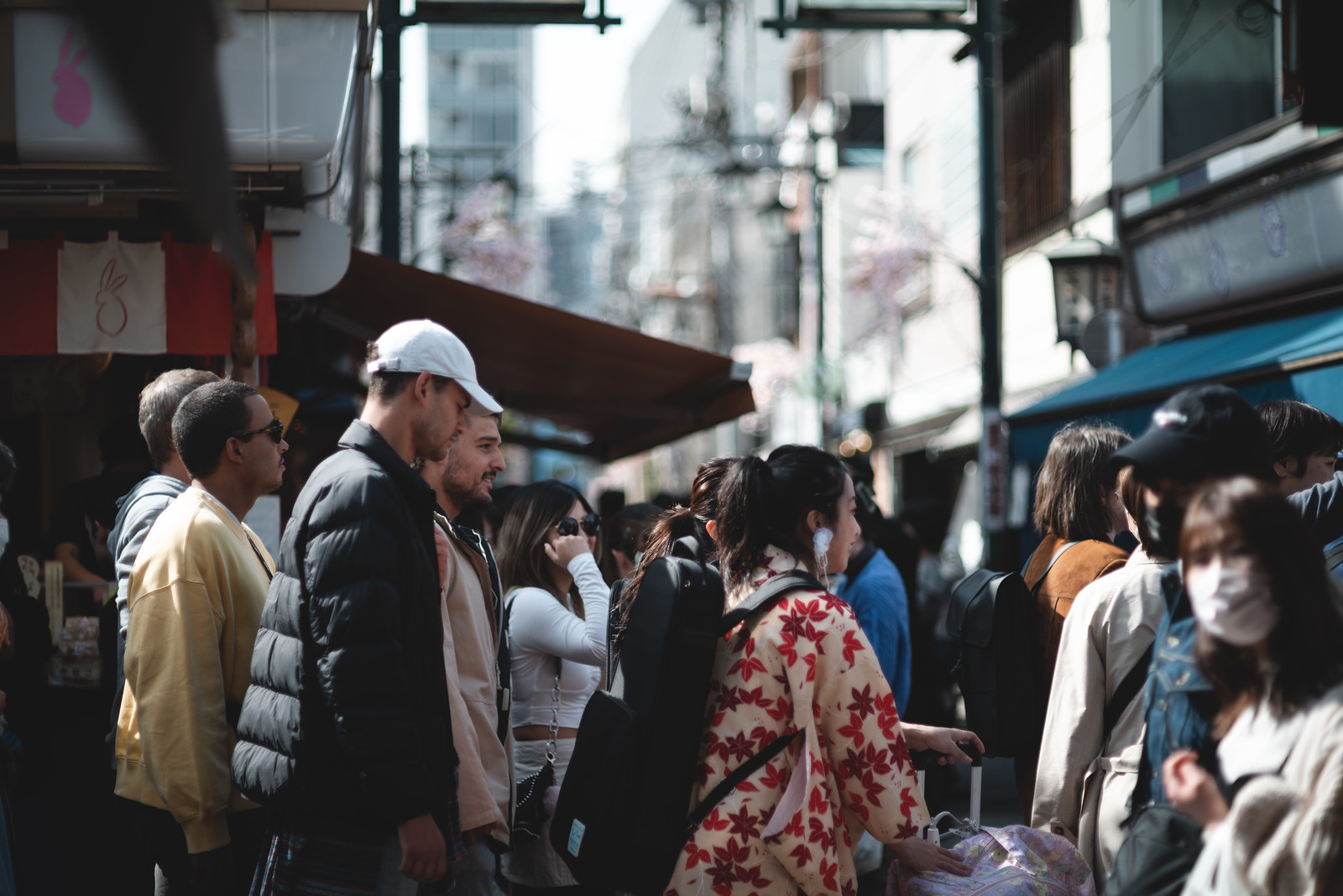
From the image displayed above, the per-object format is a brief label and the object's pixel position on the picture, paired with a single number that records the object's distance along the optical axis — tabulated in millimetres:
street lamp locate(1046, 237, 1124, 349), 11289
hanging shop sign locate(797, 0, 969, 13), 9336
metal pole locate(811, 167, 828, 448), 20891
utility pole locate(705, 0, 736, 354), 23480
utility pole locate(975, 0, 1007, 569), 10203
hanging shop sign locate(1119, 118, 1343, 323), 8445
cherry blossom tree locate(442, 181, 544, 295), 21469
